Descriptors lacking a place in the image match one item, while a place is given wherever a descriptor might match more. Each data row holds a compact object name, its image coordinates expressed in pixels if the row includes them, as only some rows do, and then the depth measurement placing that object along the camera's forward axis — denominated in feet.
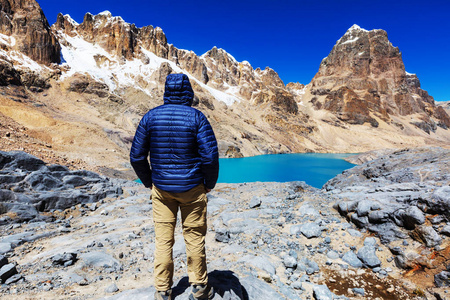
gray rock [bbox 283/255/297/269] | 16.26
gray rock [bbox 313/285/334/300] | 13.39
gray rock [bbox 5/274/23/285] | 12.92
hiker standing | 9.25
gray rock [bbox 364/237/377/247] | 18.20
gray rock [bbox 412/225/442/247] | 15.87
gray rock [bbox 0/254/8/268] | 14.07
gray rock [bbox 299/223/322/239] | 20.18
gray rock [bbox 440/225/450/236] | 15.69
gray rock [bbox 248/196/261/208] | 30.07
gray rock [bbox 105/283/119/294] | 12.32
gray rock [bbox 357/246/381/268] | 16.59
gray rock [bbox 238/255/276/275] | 15.47
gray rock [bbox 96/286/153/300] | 10.50
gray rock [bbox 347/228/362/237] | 19.77
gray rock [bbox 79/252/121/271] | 15.58
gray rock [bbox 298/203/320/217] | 24.22
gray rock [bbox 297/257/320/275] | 16.16
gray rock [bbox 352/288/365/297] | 14.30
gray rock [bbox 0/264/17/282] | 13.08
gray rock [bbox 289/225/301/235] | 21.32
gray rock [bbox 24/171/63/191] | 33.12
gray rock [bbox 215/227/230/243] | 20.29
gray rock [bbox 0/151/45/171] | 36.42
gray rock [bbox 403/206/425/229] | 17.29
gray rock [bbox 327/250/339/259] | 17.78
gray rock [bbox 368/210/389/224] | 19.29
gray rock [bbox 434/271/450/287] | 13.87
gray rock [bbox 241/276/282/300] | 11.97
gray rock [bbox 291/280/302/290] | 14.25
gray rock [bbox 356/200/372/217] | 20.70
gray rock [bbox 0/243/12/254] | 17.63
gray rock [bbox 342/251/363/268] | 16.93
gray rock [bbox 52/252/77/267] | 15.51
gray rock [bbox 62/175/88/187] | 39.11
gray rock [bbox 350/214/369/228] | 20.29
